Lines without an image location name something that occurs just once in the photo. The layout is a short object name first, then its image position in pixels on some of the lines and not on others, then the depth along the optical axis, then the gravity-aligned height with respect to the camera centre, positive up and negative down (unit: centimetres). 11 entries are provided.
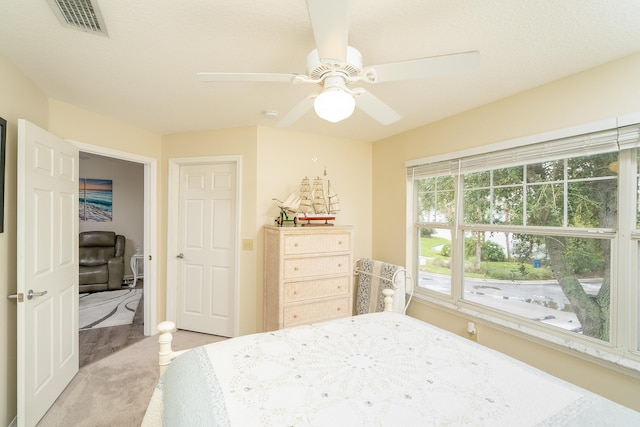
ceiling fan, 102 +59
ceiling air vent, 122 +91
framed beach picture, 518 +23
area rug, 354 -137
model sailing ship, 277 +7
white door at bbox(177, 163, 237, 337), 316 -41
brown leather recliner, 470 -84
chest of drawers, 253 -58
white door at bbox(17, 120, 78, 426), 169 -39
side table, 514 -99
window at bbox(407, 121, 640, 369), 166 -16
